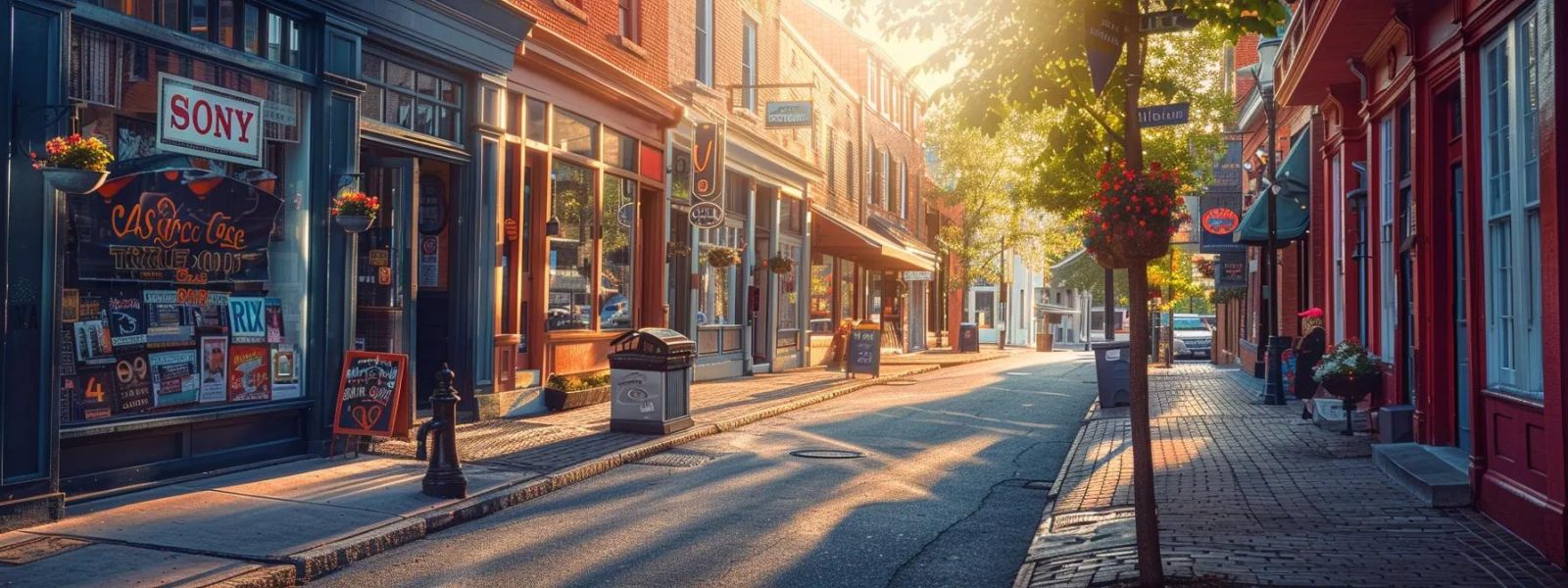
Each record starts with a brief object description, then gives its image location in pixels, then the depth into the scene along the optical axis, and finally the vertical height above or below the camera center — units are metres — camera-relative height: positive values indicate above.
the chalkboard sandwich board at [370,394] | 10.13 -0.60
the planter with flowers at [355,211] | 9.99 +0.91
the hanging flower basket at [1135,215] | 6.13 +0.56
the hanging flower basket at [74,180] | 7.16 +0.83
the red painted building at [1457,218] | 6.98 +0.84
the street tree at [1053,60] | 6.36 +1.67
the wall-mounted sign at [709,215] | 18.88 +1.68
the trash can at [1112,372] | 17.26 -0.67
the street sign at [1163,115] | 8.02 +1.40
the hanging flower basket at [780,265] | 23.58 +1.13
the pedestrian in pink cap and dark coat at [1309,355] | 13.79 -0.34
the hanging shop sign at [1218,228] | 24.56 +1.94
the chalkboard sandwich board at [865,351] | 22.95 -0.51
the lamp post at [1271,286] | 16.78 +0.60
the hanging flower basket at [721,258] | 20.64 +1.12
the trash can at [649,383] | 12.56 -0.63
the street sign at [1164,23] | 6.41 +1.60
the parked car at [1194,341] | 41.47 -0.55
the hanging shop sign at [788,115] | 21.34 +3.67
